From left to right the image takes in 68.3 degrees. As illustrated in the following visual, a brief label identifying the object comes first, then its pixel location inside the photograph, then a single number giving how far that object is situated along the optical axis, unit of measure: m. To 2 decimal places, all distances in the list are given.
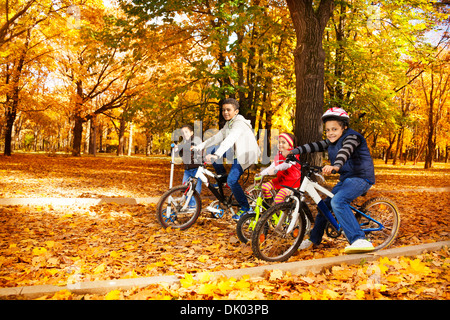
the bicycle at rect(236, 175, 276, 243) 4.42
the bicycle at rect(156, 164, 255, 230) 5.43
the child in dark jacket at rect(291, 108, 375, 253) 3.88
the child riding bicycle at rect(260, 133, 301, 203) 4.81
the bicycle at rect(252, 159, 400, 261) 3.94
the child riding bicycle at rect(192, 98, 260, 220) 5.12
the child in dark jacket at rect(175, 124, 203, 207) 5.84
